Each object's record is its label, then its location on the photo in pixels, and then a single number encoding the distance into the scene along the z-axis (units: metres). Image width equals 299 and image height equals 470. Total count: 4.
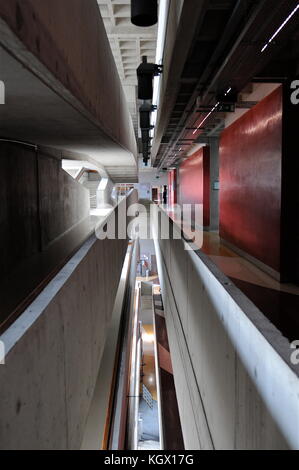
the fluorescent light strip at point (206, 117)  6.03
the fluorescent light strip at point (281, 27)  2.93
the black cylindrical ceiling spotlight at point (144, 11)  4.10
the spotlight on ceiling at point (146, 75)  6.55
